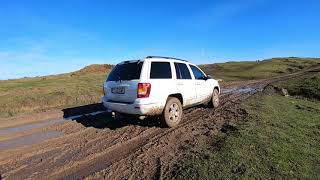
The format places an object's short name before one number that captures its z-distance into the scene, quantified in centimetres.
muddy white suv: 455
